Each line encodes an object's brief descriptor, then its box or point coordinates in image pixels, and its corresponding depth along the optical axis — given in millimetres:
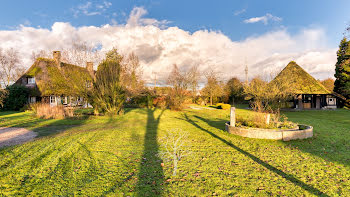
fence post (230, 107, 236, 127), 8580
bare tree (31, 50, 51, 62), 22975
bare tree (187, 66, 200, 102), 32281
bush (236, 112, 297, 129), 8175
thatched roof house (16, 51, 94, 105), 15562
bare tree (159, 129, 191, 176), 5121
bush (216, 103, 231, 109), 25672
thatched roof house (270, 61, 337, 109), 22219
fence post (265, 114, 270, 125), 8234
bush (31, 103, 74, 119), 13803
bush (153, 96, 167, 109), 24097
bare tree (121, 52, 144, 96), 25109
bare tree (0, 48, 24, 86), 30266
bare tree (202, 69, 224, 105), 35812
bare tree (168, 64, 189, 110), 21578
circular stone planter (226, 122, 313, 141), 7285
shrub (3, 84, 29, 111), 22556
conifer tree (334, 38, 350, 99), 23750
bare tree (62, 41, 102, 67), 17562
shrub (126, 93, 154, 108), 25984
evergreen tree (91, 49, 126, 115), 15117
